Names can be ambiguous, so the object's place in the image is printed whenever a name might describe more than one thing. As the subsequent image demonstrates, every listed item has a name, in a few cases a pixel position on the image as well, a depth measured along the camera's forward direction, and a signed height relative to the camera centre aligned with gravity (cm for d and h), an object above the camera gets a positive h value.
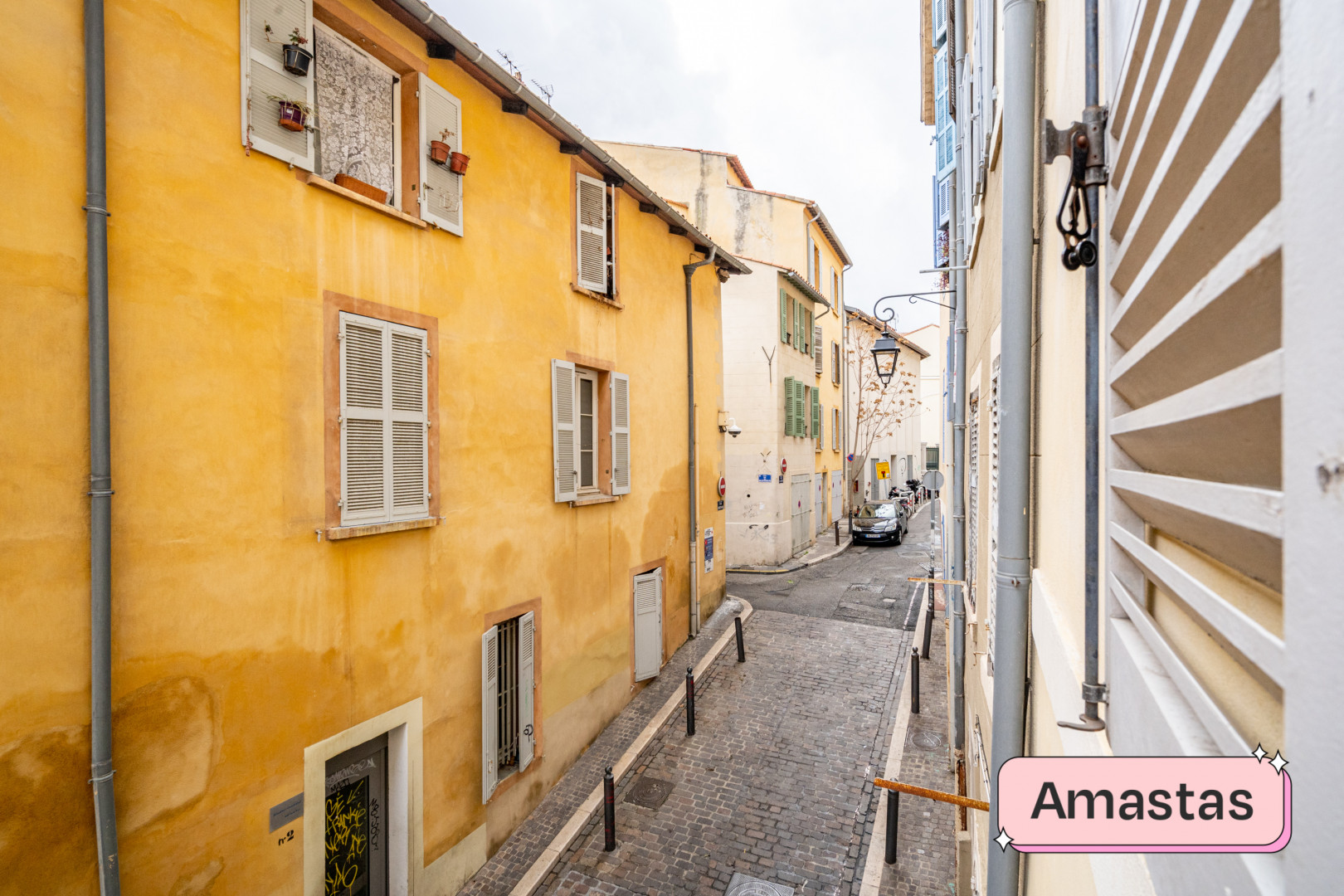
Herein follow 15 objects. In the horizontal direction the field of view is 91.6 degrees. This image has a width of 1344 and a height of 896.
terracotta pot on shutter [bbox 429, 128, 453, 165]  628 +287
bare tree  2859 +296
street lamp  1051 +153
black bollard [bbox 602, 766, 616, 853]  686 -378
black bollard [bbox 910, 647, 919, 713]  955 -353
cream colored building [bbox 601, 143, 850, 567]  1906 +338
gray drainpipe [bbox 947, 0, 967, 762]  785 -56
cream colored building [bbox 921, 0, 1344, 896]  58 +4
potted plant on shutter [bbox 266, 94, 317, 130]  497 +257
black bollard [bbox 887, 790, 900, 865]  648 -372
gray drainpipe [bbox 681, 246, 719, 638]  1189 +18
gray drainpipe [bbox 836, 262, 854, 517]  2623 +181
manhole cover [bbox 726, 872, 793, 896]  625 -425
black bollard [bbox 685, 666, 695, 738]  915 -369
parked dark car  2219 -276
